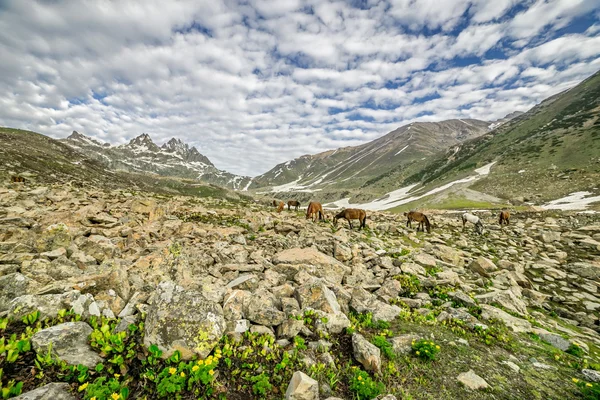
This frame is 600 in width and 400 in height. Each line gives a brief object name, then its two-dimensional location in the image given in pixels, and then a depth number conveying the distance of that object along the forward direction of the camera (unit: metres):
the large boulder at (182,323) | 4.77
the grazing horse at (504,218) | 29.16
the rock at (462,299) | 8.90
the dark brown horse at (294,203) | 48.24
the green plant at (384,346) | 5.87
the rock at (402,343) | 6.18
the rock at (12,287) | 5.49
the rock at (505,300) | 9.59
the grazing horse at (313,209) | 26.10
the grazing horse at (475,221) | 24.58
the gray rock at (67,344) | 4.12
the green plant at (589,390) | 5.05
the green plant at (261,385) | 4.49
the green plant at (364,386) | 4.77
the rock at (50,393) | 3.36
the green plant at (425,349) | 5.89
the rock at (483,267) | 13.76
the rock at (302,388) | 4.34
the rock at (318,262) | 10.34
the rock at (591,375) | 5.61
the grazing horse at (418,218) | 25.35
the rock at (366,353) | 5.43
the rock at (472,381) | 5.34
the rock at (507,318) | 7.92
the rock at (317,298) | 6.99
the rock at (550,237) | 20.38
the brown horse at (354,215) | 23.45
